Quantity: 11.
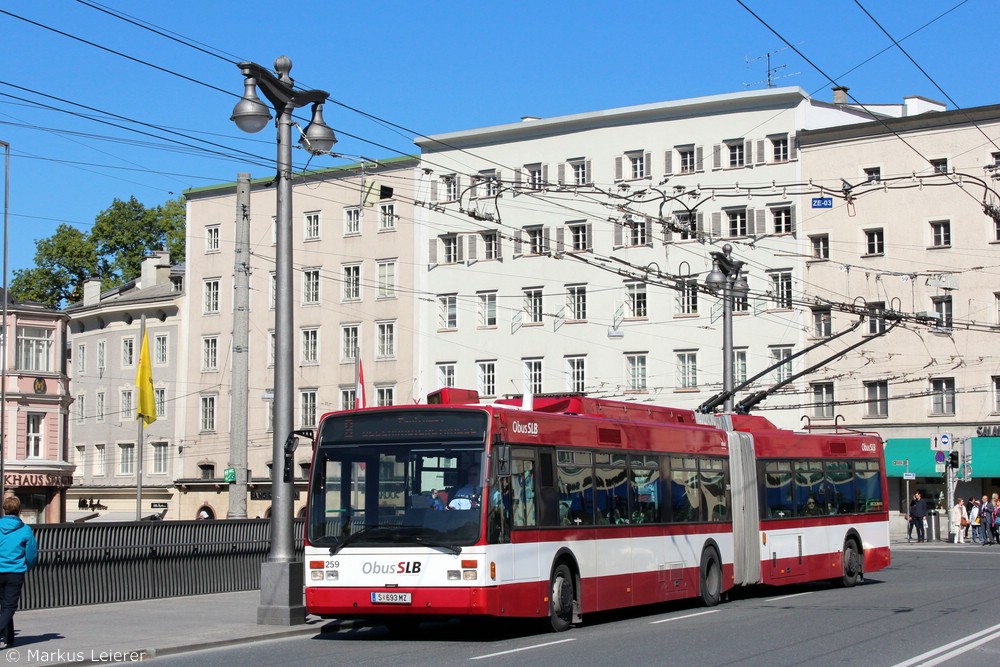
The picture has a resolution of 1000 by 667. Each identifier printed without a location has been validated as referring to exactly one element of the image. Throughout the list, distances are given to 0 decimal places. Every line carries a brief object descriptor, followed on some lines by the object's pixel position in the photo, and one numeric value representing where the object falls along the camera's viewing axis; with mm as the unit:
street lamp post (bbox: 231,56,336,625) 17875
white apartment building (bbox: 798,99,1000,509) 53750
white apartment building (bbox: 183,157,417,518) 67312
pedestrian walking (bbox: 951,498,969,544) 47594
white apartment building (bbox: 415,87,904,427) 57750
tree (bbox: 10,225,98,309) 82312
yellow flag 29766
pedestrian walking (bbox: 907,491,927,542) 48438
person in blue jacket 14367
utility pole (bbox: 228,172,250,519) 23531
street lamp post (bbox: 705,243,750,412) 30953
